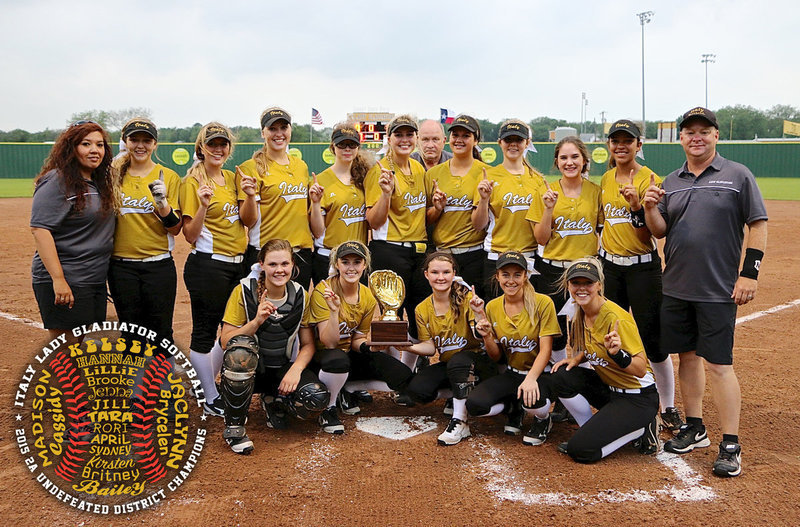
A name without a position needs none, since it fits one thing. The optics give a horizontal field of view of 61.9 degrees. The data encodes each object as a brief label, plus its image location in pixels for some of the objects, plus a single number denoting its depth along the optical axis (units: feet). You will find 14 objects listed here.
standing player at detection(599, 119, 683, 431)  14.26
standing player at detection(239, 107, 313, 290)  15.92
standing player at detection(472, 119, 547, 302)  15.64
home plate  13.93
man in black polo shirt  12.21
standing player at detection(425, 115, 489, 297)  16.22
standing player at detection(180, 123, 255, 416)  14.90
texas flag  94.91
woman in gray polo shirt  12.86
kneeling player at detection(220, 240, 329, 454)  13.78
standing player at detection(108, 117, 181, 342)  14.14
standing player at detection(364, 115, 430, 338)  16.30
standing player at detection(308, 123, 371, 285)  16.39
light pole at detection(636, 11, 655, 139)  160.45
